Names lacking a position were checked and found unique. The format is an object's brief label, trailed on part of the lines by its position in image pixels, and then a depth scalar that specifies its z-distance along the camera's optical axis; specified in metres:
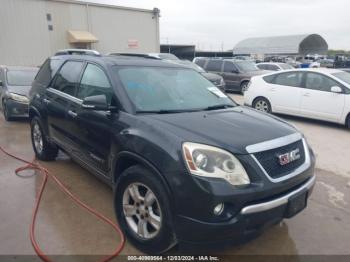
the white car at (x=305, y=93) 8.05
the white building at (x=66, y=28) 19.86
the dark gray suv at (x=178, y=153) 2.47
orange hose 2.98
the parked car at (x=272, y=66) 19.17
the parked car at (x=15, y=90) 8.54
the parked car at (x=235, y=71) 14.77
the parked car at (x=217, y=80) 12.86
